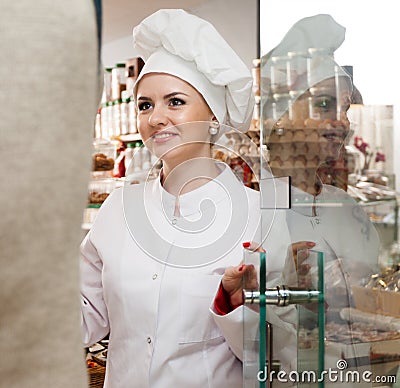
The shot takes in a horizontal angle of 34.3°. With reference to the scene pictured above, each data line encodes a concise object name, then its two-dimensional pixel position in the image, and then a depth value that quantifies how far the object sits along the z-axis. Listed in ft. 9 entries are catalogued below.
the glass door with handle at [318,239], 2.98
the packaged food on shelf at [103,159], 10.90
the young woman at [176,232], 4.87
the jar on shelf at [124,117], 14.11
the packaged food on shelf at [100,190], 10.55
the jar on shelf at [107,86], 14.74
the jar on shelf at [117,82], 14.26
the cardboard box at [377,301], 2.93
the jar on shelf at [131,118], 13.92
